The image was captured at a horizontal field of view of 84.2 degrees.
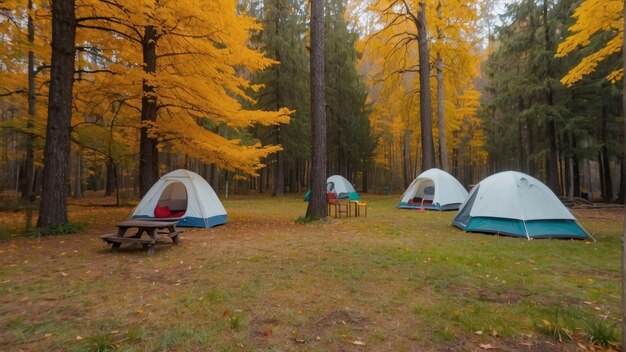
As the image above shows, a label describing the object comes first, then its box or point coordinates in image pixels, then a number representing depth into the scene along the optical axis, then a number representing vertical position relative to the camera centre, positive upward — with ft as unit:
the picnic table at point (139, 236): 20.36 -2.41
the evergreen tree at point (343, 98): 76.59 +22.82
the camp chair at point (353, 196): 65.95 -0.33
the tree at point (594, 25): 25.04 +12.73
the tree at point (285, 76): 70.03 +25.08
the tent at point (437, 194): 46.62 -0.06
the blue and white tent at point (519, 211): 26.25 -1.40
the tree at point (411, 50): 49.80 +22.85
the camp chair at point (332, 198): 44.66 -0.47
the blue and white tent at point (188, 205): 31.53 -0.91
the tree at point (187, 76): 30.81 +12.10
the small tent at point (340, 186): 68.23 +1.68
